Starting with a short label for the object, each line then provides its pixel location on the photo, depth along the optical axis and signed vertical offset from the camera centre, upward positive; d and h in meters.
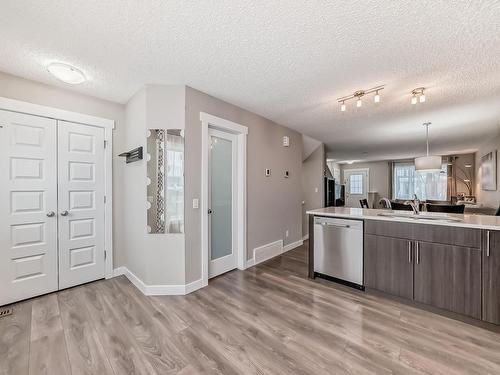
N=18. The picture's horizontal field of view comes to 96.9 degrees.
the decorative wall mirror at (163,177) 2.60 +0.13
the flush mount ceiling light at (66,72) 2.18 +1.17
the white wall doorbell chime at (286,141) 4.30 +0.91
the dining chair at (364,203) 7.32 -0.51
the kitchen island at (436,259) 1.97 -0.72
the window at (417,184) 8.27 +0.15
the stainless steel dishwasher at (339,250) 2.72 -0.81
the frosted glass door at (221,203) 3.14 -0.23
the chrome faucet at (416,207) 2.72 -0.24
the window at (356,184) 10.20 +0.17
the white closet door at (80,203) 2.74 -0.20
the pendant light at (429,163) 3.58 +0.40
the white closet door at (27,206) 2.38 -0.21
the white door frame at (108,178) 2.95 +0.14
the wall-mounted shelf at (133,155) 2.68 +0.42
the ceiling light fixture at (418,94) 2.68 +1.18
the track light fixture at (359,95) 2.68 +1.20
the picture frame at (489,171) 4.95 +0.40
